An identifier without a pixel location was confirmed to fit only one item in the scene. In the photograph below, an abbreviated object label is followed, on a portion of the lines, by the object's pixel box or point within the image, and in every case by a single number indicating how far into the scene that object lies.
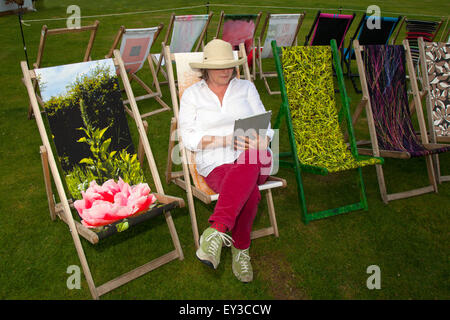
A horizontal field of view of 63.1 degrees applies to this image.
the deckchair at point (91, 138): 2.44
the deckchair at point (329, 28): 5.79
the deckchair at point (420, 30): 6.90
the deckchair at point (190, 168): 2.66
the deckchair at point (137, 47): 4.56
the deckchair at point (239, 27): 5.68
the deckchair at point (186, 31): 5.12
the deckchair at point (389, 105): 3.46
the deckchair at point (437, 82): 3.87
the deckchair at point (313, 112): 3.18
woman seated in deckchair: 2.34
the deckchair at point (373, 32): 6.14
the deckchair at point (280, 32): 5.62
